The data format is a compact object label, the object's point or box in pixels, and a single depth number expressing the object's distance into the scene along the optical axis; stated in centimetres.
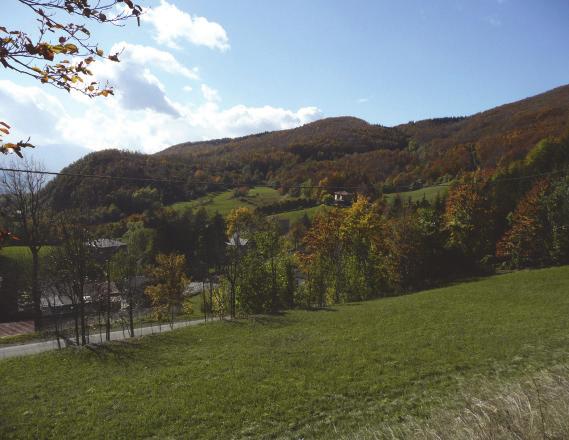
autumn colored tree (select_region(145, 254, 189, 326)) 4672
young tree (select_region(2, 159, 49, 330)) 2342
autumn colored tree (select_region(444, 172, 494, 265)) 4638
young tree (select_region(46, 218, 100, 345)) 2478
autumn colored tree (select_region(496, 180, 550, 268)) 3994
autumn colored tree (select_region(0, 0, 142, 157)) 326
